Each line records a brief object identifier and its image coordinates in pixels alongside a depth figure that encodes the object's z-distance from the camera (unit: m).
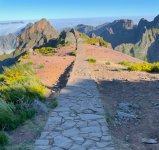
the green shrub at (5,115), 6.43
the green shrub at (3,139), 5.65
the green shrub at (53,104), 7.55
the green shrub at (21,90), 7.73
